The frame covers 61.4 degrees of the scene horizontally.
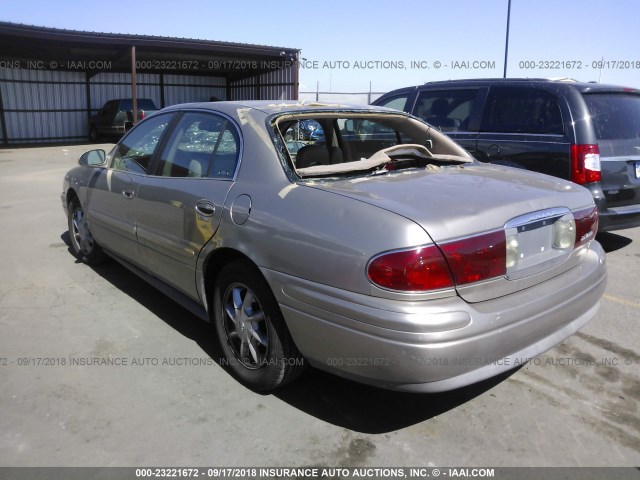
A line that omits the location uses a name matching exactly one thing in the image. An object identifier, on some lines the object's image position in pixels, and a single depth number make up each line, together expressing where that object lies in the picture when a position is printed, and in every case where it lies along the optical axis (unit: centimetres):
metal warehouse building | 1775
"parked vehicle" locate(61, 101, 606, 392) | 225
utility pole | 2206
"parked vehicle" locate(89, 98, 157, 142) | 2048
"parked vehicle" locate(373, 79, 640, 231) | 496
